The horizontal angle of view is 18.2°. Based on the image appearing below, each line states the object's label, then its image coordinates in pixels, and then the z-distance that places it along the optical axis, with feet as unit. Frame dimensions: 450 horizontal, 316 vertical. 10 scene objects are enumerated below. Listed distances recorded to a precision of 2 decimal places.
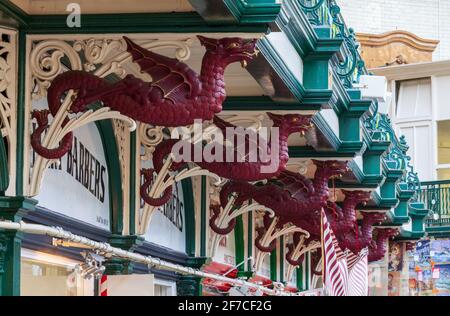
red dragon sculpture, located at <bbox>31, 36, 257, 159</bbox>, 32.14
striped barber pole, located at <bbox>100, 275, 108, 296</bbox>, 36.29
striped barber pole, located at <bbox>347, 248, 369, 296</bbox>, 67.56
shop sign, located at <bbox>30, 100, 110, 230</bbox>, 36.29
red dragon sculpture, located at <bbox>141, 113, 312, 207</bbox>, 39.96
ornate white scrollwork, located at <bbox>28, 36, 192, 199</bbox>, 33.32
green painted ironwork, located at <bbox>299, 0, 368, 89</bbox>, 44.34
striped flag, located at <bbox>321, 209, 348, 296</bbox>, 50.75
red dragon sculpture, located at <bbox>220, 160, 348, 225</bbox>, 49.60
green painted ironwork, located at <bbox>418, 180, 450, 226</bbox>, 109.29
